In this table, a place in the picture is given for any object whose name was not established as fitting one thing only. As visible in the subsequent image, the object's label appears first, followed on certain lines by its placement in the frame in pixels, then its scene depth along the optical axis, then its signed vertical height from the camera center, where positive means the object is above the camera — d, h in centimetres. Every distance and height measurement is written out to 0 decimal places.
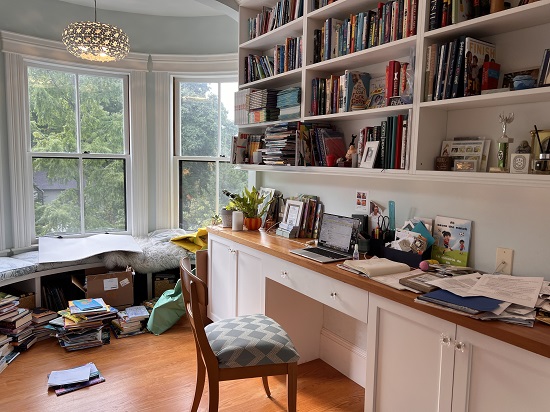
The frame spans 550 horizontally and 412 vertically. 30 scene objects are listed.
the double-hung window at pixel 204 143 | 425 +17
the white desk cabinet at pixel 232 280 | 269 -82
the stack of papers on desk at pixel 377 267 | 188 -47
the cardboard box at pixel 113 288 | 343 -107
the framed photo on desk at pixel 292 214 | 284 -36
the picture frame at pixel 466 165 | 181 +0
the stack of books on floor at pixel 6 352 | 273 -131
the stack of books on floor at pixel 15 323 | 288 -116
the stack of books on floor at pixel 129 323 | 326 -129
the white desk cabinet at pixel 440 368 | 131 -72
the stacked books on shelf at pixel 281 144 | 272 +12
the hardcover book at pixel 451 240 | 192 -35
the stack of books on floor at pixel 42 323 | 312 -124
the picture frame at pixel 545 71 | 150 +34
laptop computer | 223 -43
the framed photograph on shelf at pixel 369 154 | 216 +5
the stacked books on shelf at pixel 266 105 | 294 +39
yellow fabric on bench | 380 -74
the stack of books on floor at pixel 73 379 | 250 -135
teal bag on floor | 332 -123
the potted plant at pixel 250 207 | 313 -35
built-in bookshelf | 162 +35
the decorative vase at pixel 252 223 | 312 -46
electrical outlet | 176 -40
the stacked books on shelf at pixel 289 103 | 267 +39
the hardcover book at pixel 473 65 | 171 +41
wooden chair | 184 -84
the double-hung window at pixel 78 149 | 379 +8
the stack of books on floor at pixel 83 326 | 302 -122
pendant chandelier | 301 +85
